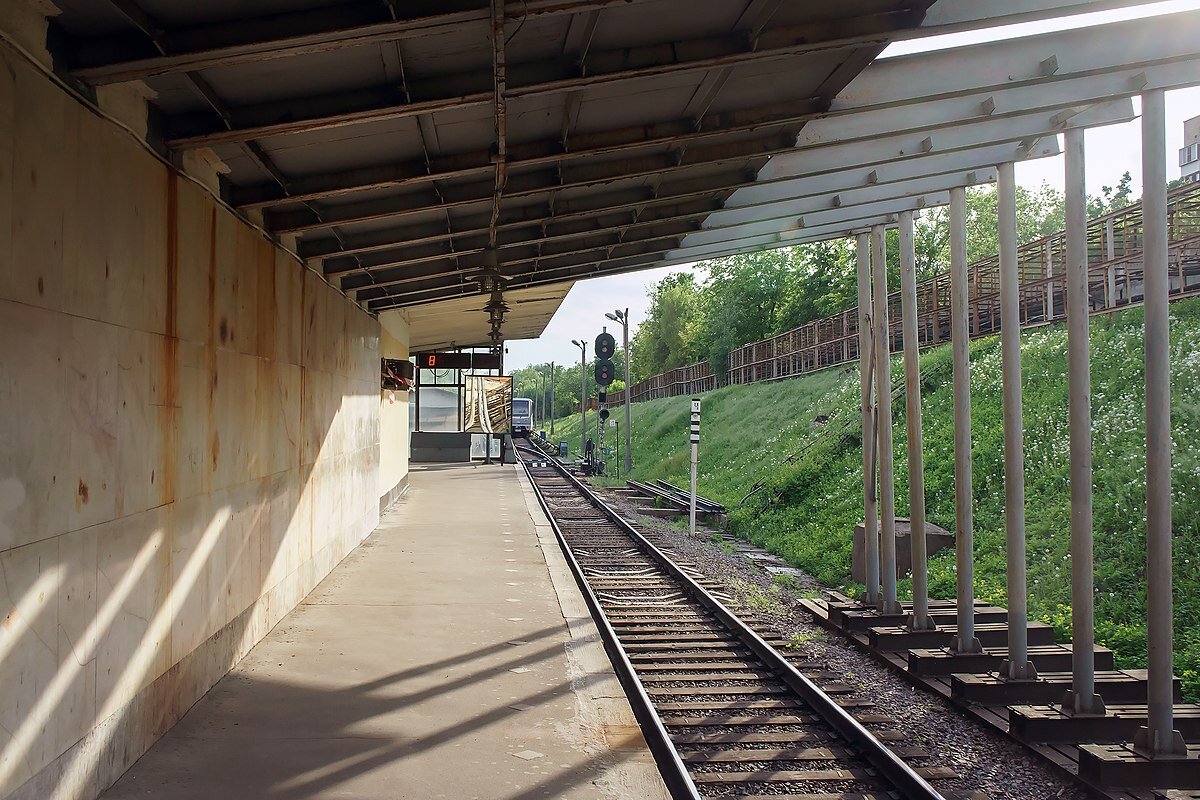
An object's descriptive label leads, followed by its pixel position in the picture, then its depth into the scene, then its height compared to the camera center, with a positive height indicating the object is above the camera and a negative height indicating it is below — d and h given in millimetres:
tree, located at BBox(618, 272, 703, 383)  72875 +7428
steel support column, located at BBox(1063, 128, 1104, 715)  6211 -299
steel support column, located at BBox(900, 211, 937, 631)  8461 -249
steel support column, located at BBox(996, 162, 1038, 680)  7117 -341
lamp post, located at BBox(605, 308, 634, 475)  31714 +3248
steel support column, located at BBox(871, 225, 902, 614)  9109 -267
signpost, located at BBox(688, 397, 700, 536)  16634 -226
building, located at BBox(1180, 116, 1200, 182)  56031 +16258
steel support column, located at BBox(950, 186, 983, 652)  7754 -174
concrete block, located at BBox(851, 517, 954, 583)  11190 -1601
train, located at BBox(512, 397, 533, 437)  62719 +554
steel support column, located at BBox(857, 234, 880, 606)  9453 -1
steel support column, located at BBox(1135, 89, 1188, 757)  5500 -329
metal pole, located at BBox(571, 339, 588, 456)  53062 +3879
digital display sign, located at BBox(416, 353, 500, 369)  29750 +1923
